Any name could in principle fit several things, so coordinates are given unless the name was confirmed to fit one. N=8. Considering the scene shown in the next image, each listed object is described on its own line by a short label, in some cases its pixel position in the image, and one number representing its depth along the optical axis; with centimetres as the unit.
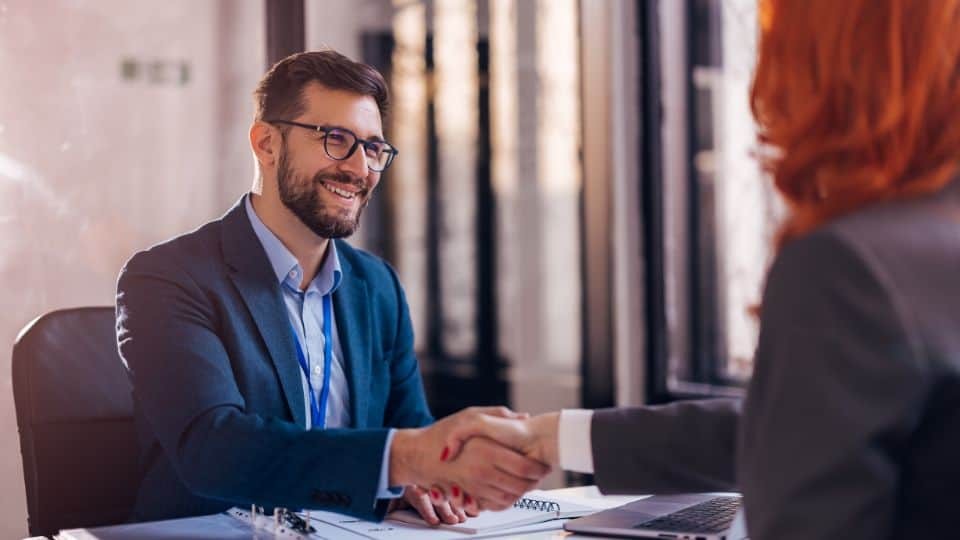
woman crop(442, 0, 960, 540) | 144
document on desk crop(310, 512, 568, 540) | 202
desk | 200
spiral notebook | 206
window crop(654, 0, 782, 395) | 345
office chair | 227
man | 208
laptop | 192
